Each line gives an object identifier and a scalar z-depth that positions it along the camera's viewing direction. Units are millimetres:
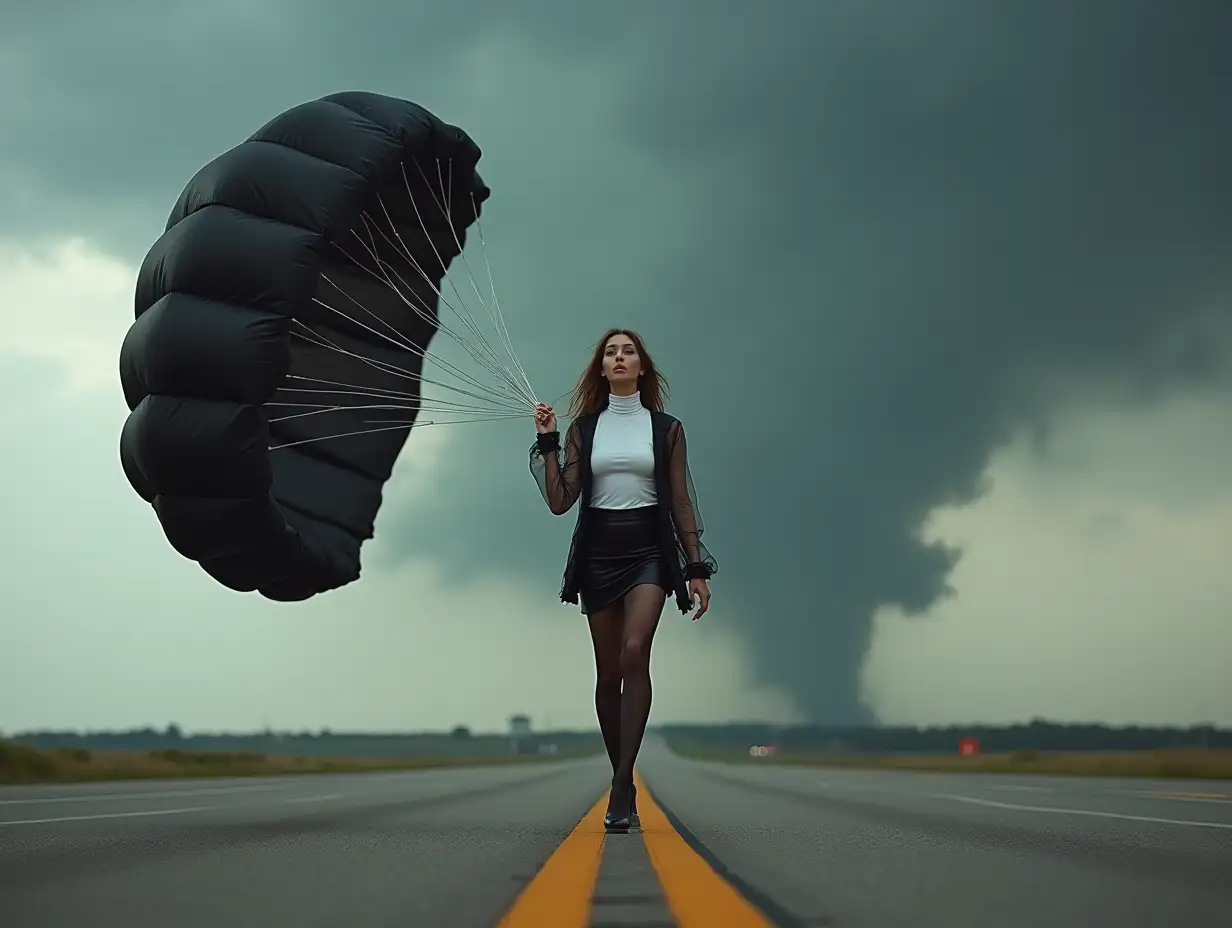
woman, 6898
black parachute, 8383
